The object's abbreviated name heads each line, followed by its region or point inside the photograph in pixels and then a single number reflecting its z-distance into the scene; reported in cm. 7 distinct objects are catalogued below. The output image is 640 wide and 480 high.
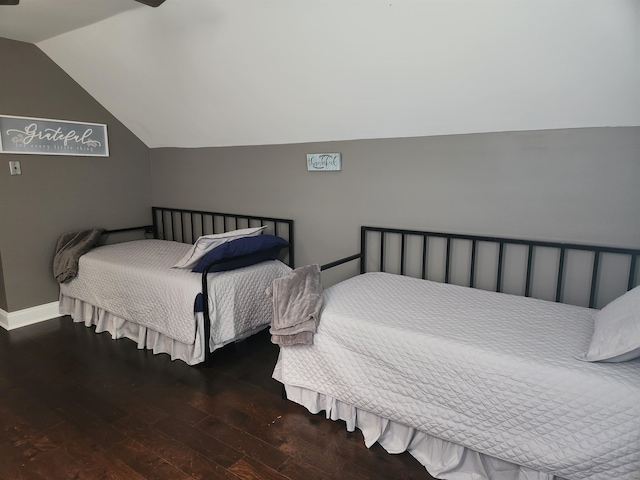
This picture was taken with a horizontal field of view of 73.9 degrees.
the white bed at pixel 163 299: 269
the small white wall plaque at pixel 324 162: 296
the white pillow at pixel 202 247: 283
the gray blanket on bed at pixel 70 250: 344
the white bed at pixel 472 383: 147
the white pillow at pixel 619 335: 147
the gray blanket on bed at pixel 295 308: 211
